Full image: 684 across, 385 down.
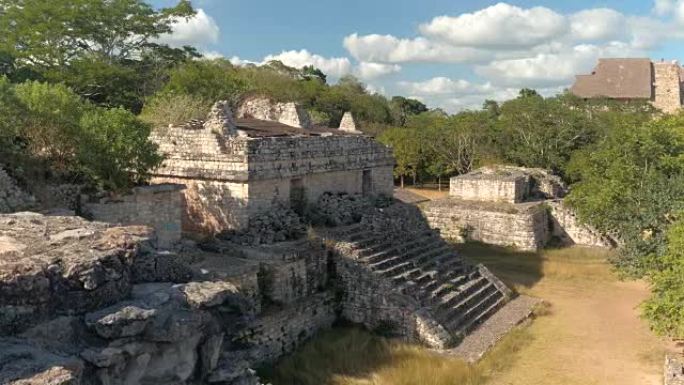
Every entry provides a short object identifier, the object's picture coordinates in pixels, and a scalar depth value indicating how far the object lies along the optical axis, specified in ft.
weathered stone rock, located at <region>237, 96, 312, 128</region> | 66.85
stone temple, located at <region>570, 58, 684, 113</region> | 169.99
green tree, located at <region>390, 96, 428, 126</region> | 220.27
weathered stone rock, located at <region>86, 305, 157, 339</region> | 14.37
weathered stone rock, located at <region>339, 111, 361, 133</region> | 75.46
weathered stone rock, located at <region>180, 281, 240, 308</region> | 16.64
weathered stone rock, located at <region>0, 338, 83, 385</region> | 12.24
